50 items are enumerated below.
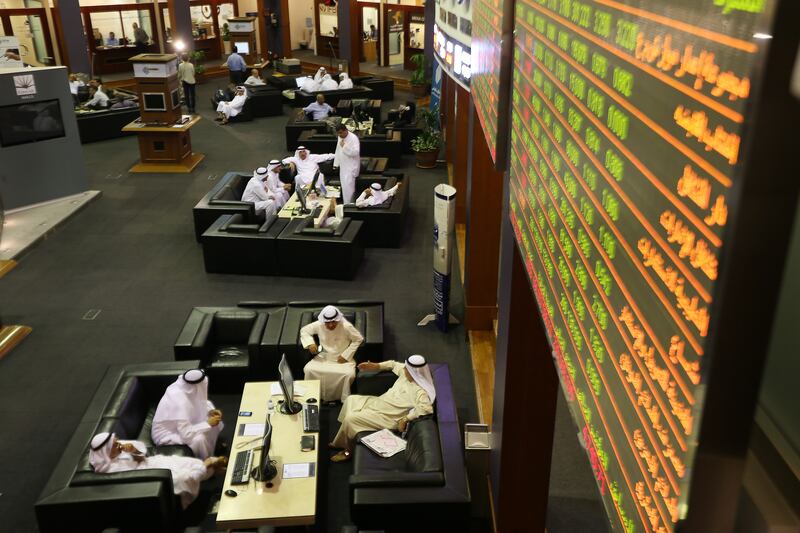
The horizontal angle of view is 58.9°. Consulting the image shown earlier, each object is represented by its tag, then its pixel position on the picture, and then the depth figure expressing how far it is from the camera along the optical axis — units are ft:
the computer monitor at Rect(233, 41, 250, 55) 76.13
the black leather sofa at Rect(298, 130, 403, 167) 47.24
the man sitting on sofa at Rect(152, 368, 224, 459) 20.62
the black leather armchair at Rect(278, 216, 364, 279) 31.58
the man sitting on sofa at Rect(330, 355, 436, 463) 21.13
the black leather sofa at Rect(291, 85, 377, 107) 61.36
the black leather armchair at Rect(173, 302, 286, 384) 24.13
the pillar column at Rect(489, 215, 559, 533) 15.10
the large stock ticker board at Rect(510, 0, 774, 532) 3.53
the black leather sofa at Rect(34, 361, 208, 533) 17.52
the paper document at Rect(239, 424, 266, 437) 20.16
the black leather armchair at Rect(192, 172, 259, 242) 35.27
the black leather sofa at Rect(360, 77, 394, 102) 65.77
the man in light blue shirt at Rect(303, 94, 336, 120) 55.31
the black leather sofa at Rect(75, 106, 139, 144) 53.47
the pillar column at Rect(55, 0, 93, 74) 65.31
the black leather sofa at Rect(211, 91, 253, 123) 60.39
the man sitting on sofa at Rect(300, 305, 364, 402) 23.45
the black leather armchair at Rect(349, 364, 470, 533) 17.43
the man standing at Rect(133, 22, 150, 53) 77.30
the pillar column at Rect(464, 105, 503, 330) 25.85
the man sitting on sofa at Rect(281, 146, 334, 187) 40.91
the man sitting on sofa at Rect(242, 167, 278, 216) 37.24
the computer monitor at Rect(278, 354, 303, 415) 19.80
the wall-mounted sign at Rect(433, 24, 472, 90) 20.89
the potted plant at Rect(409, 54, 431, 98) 67.26
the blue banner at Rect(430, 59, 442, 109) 52.42
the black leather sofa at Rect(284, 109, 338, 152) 50.24
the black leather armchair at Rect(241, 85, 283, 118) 61.36
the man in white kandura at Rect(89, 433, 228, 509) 18.37
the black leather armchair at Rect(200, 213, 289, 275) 32.12
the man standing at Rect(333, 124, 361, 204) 39.65
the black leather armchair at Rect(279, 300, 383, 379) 24.39
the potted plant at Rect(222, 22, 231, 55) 83.05
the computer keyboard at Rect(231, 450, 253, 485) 18.39
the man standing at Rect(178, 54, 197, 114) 62.18
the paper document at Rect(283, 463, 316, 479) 18.65
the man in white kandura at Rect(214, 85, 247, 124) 59.93
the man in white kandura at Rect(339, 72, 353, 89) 63.26
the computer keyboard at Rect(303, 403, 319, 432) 20.40
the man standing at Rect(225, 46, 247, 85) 69.77
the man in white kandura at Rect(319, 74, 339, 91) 63.46
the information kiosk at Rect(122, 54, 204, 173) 46.01
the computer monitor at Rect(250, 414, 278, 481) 17.97
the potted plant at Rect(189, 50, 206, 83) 74.14
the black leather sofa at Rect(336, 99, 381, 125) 56.95
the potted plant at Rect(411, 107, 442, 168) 48.32
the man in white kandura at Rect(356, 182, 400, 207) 35.86
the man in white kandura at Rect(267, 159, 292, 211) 38.17
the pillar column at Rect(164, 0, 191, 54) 73.41
